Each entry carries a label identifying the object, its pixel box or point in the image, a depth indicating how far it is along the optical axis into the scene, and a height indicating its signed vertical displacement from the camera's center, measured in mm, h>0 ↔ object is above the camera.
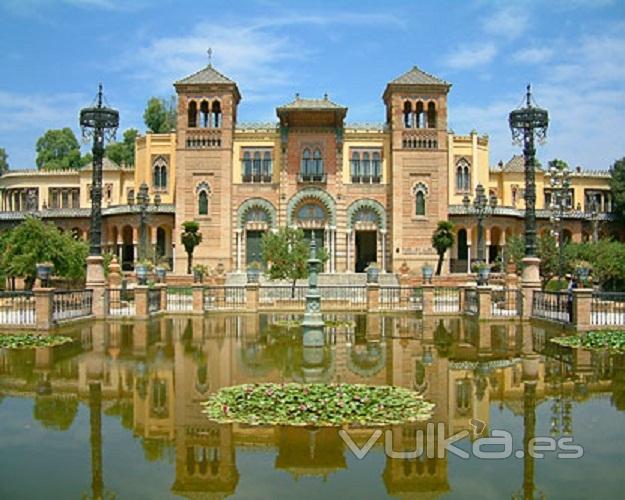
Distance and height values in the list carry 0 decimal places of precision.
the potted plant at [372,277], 26255 -727
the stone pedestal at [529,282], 20766 -766
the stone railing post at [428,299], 22953 -1394
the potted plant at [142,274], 21938 -480
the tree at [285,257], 30859 +87
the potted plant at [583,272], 16703 -366
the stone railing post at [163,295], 23281 -1228
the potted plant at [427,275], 23786 -596
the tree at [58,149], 67062 +11358
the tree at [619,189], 48572 +4973
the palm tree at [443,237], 37250 +1166
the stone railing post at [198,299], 23266 -1369
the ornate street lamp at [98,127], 24531 +4877
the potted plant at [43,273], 17625 -336
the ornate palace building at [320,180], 42156 +4985
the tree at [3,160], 67125 +10074
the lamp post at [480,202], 30125 +2522
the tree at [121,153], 63375 +10083
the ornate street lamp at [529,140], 21891 +3930
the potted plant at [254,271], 31973 -638
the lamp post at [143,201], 29531 +2606
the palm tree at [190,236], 37344 +1303
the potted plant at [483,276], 21750 -588
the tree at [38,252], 28672 +364
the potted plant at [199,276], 25656 -646
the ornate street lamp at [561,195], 26438 +2828
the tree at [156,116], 65062 +13931
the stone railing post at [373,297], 24406 -1400
